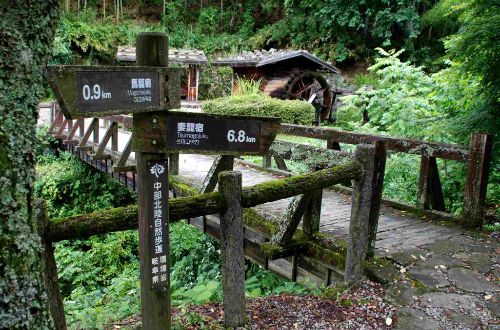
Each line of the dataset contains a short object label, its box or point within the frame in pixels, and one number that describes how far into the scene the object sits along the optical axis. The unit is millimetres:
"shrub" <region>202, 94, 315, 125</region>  15445
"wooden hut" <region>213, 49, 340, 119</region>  20323
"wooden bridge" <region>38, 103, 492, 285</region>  4223
